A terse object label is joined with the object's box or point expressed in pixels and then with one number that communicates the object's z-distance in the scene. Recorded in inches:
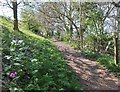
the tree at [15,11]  198.8
